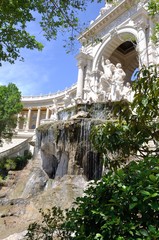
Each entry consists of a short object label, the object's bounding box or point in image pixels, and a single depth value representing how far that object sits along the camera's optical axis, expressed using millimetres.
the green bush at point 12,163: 15815
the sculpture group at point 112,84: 14256
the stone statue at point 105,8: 19210
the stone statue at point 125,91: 13882
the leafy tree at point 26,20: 4517
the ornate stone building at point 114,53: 14496
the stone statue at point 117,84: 14196
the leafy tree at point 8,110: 18431
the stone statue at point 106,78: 15733
